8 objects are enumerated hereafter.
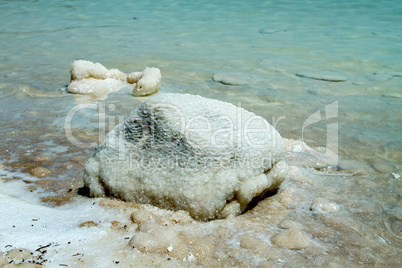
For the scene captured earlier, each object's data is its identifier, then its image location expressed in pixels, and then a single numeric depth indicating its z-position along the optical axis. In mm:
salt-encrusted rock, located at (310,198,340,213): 2281
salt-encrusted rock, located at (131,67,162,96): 4547
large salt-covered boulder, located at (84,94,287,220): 2162
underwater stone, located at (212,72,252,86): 5031
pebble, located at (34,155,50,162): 2874
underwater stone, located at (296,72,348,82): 5195
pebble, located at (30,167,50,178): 2633
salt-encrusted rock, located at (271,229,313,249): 1921
